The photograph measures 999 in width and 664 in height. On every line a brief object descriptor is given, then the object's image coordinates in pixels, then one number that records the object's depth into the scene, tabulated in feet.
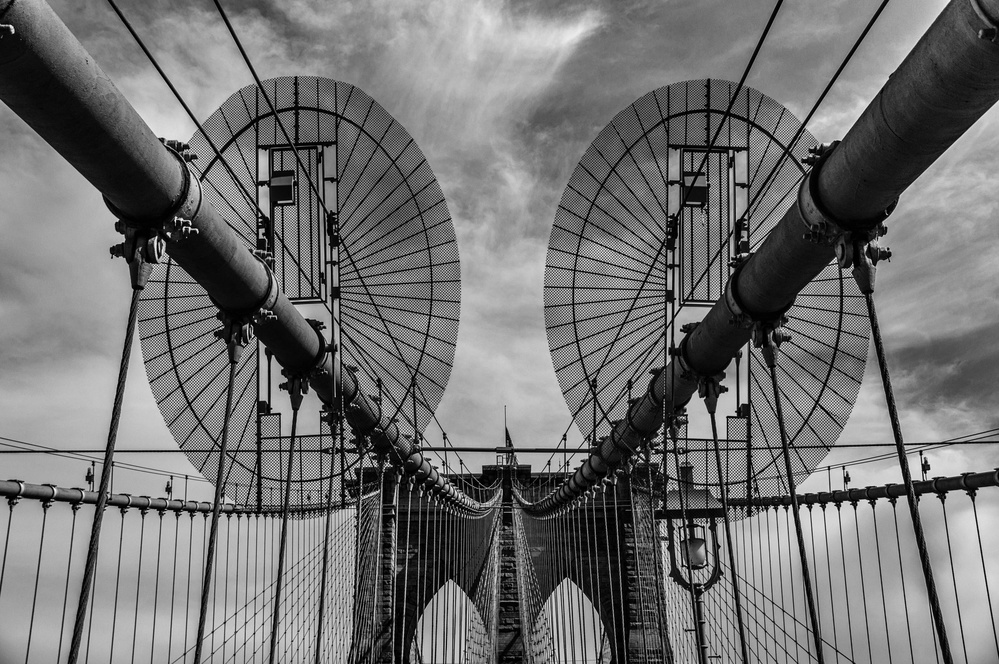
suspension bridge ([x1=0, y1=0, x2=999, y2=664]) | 19.63
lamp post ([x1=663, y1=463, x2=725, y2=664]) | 40.15
